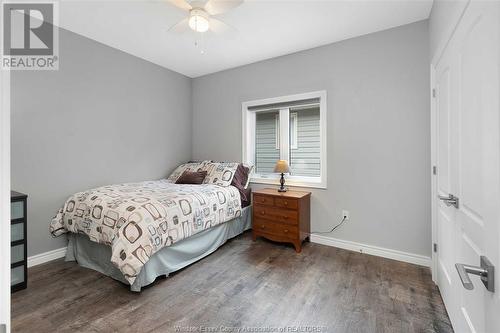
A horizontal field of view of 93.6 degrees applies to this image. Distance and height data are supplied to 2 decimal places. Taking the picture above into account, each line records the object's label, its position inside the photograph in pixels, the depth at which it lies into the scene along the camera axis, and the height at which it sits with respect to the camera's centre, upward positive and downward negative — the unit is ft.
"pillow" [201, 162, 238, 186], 11.24 -0.34
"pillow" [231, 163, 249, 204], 11.41 -0.68
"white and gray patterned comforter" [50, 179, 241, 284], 6.44 -1.64
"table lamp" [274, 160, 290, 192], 10.54 -0.13
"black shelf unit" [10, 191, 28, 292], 6.68 -2.11
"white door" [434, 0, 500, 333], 2.82 +0.11
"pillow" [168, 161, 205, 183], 12.51 -0.16
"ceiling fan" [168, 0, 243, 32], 6.43 +4.49
